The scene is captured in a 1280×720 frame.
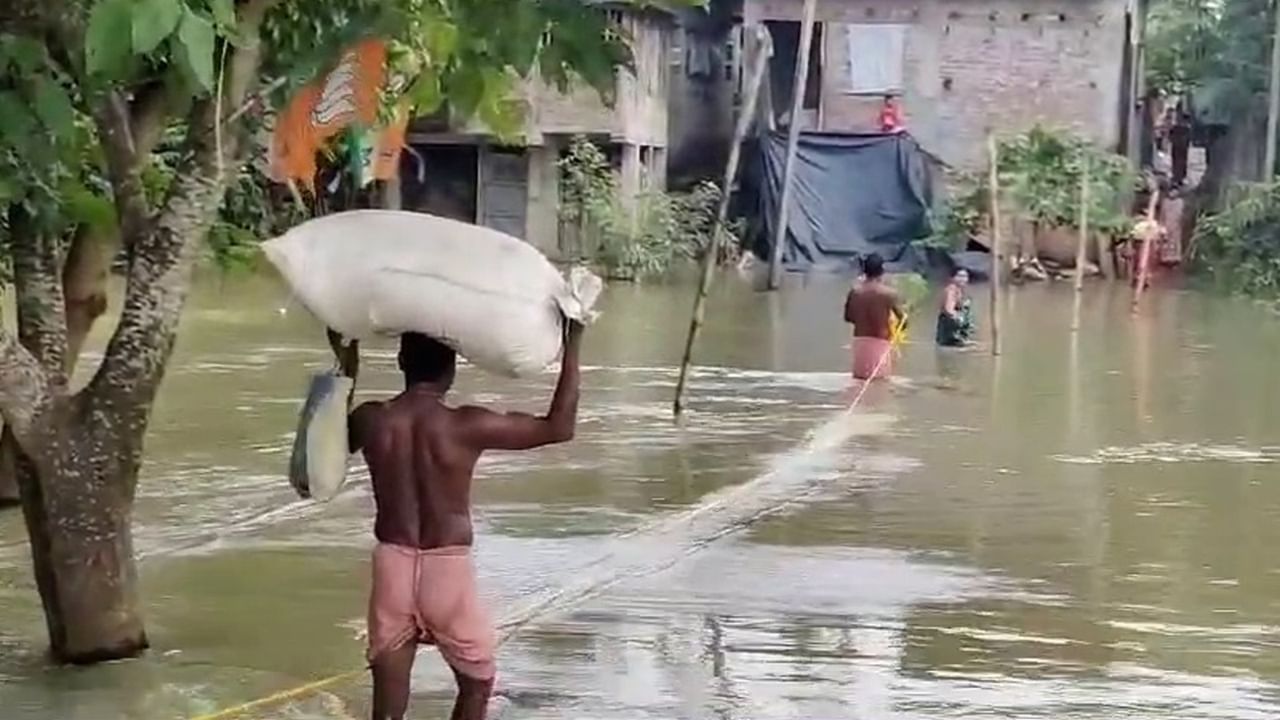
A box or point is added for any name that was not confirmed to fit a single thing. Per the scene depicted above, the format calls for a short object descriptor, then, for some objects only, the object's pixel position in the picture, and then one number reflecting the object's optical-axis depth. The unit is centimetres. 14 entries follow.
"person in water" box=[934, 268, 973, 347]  2212
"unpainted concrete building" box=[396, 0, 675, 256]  3762
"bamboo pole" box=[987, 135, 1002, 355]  2183
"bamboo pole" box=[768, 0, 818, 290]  3353
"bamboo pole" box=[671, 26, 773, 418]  1596
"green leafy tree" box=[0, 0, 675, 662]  701
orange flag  853
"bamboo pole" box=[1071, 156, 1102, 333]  2786
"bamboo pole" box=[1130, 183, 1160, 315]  3177
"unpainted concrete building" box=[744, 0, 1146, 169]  4116
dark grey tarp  4028
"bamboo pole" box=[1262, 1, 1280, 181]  3938
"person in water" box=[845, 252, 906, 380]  1822
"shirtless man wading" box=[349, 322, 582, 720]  625
